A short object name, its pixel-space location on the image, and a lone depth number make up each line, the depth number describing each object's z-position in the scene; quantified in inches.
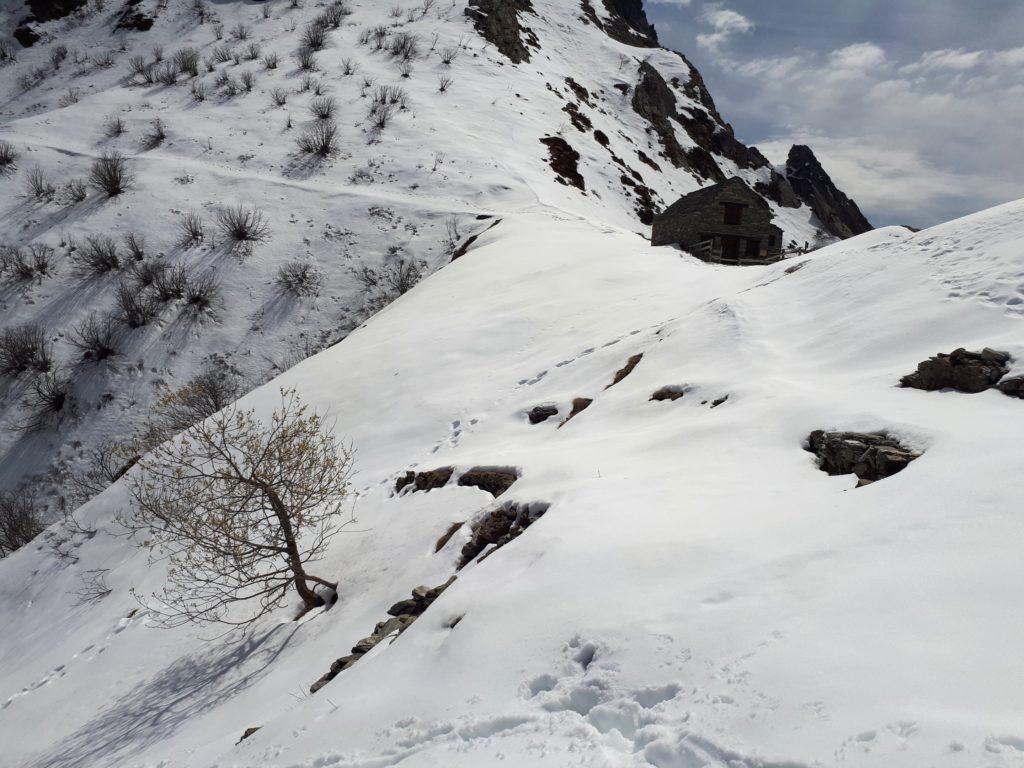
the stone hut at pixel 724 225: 1058.1
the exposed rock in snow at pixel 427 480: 338.6
